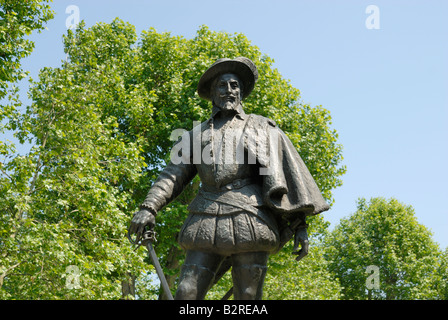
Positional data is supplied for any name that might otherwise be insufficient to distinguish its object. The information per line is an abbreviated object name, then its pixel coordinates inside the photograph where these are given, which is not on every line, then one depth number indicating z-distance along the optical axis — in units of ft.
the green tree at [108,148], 43.01
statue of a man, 16.15
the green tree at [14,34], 40.11
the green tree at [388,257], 91.61
